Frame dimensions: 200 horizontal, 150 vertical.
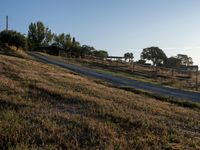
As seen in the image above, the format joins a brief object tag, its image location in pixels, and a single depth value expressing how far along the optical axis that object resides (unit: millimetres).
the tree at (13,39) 30645
